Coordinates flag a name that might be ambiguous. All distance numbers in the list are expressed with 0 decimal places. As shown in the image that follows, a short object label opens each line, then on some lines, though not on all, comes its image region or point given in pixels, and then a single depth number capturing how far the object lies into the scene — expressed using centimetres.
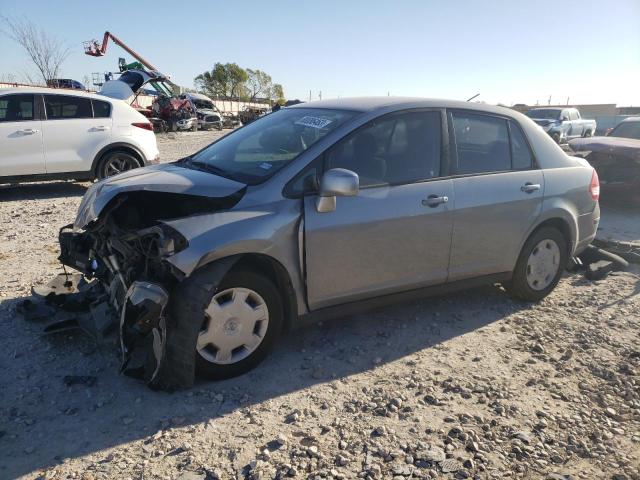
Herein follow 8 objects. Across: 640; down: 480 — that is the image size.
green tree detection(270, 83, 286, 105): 7053
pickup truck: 2115
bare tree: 2730
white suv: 813
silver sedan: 301
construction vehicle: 2524
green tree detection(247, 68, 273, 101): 6809
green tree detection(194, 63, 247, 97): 6462
